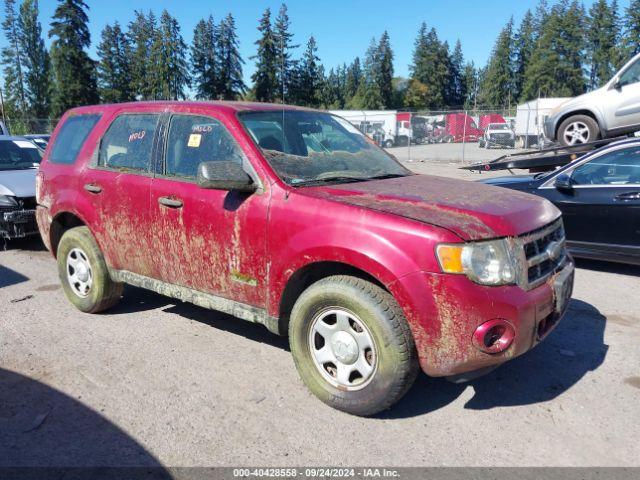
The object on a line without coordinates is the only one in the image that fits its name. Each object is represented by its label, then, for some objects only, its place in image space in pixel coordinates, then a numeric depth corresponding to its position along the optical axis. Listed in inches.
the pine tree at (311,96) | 2593.0
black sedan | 233.3
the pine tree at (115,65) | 2731.3
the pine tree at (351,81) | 4903.3
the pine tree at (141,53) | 2685.8
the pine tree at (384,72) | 3789.4
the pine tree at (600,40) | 3203.7
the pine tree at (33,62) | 3019.2
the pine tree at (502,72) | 3659.0
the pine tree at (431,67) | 4040.4
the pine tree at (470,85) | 4383.6
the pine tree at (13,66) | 2987.2
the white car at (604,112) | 398.9
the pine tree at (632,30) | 3058.6
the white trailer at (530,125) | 1300.4
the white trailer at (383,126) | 1444.4
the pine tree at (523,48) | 3730.3
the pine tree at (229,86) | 2353.6
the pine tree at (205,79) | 2392.7
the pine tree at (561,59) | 3280.0
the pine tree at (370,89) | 3759.8
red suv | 112.6
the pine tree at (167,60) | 2364.7
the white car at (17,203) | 296.0
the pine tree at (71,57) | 2229.3
